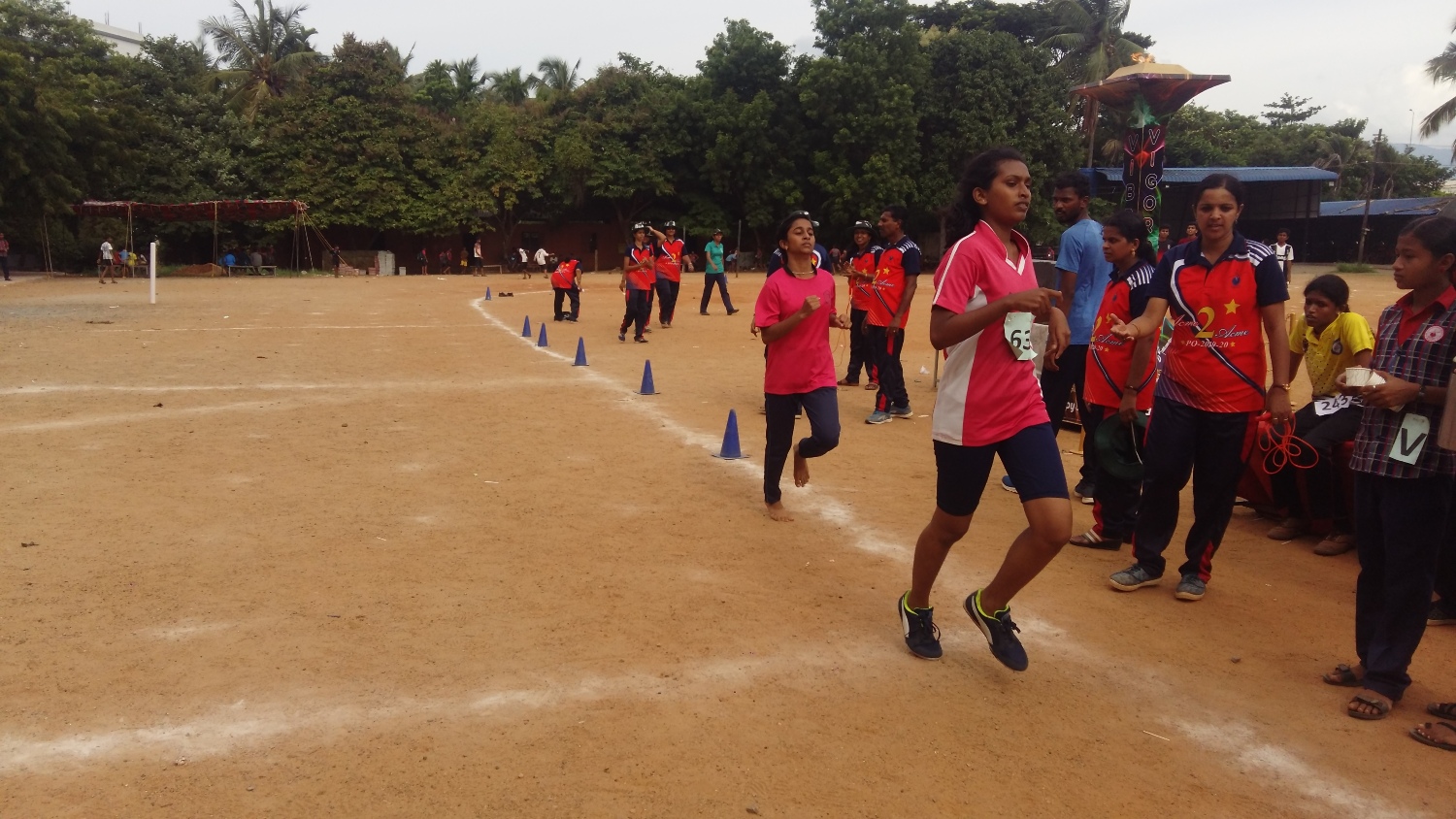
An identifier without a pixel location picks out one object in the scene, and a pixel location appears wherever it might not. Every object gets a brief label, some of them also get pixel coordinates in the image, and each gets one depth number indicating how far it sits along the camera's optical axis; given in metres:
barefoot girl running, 6.00
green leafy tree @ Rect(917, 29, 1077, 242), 38.91
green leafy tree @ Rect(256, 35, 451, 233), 40.59
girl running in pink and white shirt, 3.76
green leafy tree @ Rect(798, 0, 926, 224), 37.75
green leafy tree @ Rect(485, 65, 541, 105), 53.22
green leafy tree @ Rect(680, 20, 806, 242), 40.34
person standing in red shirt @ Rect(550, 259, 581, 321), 19.41
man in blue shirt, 6.38
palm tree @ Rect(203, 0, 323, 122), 45.03
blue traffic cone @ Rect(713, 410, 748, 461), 7.95
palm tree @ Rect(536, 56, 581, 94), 54.59
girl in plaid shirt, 3.65
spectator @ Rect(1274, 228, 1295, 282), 19.81
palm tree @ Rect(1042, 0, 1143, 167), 44.19
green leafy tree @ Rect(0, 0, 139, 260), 31.52
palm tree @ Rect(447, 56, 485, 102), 52.97
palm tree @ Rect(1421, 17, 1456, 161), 34.16
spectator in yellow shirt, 5.93
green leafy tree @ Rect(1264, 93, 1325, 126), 68.19
